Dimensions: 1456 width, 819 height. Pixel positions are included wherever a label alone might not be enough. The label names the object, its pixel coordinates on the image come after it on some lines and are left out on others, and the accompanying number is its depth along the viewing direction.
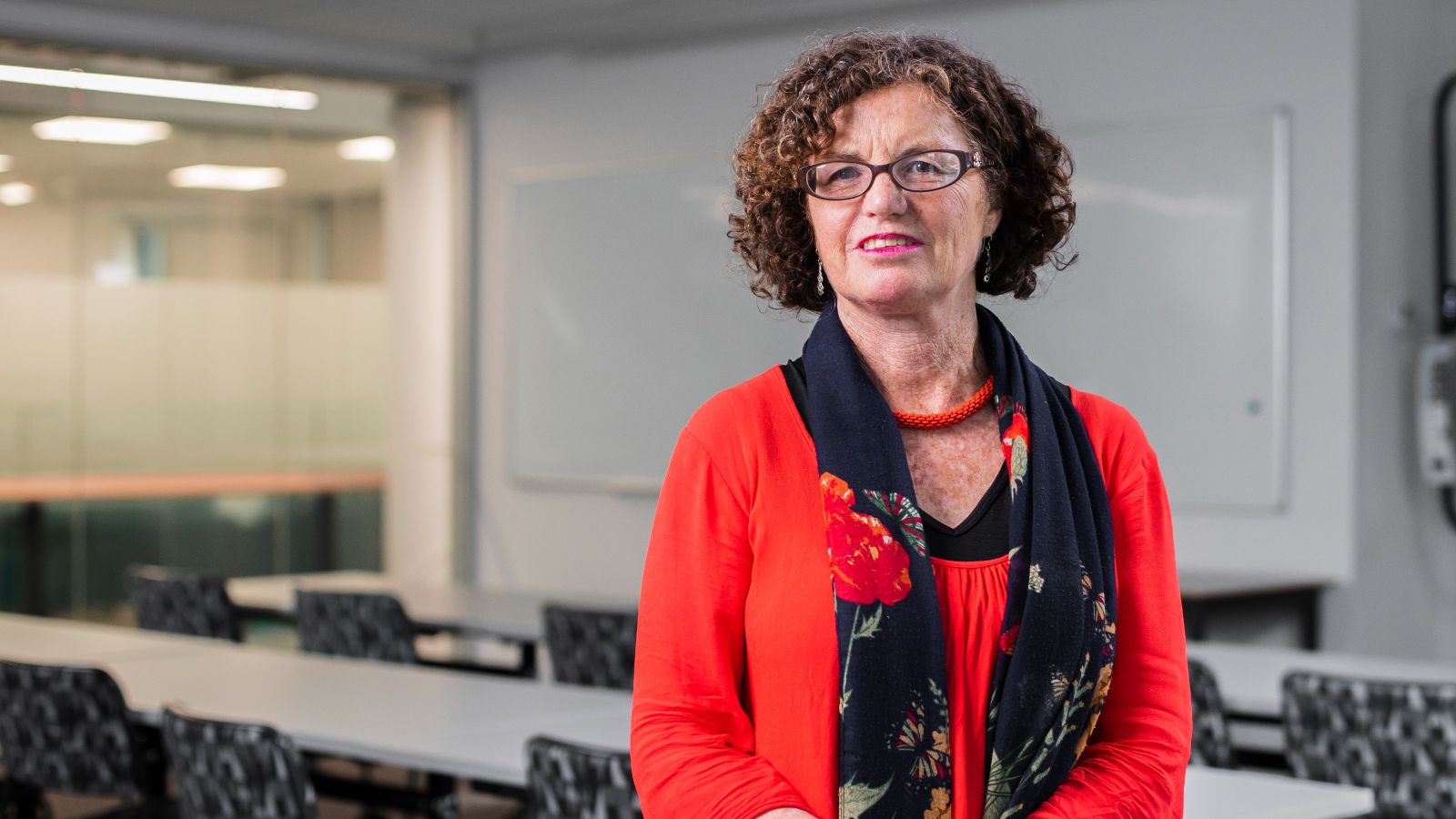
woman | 1.27
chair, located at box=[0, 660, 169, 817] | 3.61
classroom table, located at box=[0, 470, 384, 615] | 7.24
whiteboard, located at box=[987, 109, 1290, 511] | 5.88
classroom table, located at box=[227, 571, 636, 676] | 5.22
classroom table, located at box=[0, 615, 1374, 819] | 2.69
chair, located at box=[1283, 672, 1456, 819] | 3.25
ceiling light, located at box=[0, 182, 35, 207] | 7.13
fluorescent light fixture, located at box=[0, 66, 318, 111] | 7.23
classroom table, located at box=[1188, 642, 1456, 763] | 3.76
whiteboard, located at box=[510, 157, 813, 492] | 7.57
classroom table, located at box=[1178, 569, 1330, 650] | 5.42
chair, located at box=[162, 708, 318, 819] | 2.91
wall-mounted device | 5.74
